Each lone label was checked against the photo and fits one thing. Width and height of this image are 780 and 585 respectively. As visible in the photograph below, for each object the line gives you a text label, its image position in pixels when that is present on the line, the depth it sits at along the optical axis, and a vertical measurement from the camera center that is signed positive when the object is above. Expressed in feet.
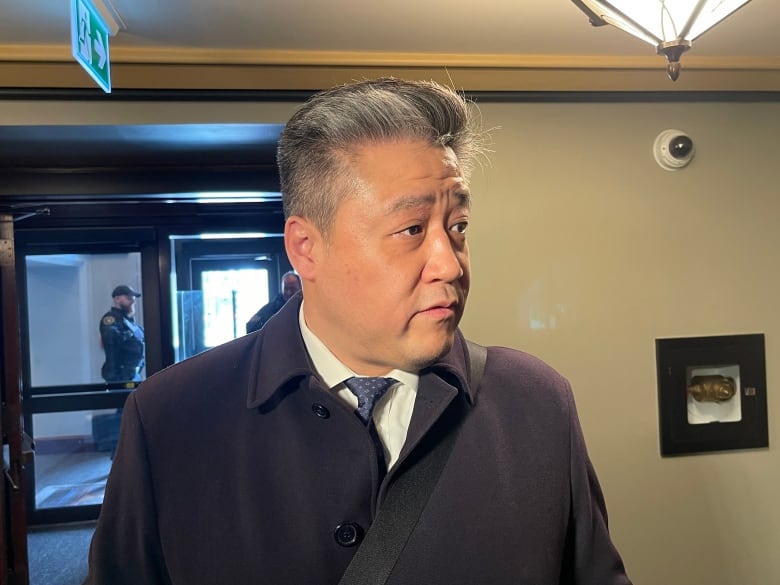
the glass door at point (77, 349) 11.45 -0.96
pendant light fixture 3.41 +1.58
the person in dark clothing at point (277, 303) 9.29 -0.13
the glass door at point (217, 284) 11.05 +0.26
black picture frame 7.02 -1.42
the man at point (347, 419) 2.73 -0.65
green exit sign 4.11 +2.02
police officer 11.57 -0.76
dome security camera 6.96 +1.57
